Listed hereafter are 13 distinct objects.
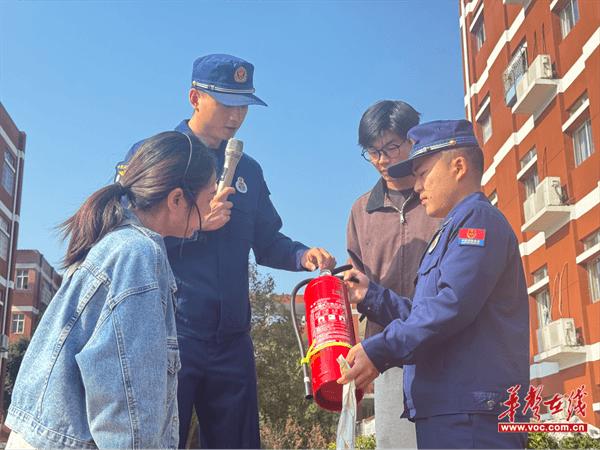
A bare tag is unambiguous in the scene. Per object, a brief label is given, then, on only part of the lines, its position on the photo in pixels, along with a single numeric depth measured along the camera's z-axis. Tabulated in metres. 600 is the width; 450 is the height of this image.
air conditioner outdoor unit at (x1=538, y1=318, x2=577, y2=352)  10.22
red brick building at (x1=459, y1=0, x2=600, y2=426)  10.76
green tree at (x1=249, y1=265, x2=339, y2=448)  8.29
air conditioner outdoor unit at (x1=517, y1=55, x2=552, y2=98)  11.95
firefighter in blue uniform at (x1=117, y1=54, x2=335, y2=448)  2.81
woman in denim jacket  1.63
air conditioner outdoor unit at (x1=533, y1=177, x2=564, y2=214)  11.85
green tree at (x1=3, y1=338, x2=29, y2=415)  21.67
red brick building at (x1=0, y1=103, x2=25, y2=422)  19.66
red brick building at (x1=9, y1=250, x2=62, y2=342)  28.89
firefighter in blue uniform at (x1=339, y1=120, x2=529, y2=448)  2.33
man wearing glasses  2.96
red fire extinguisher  2.53
